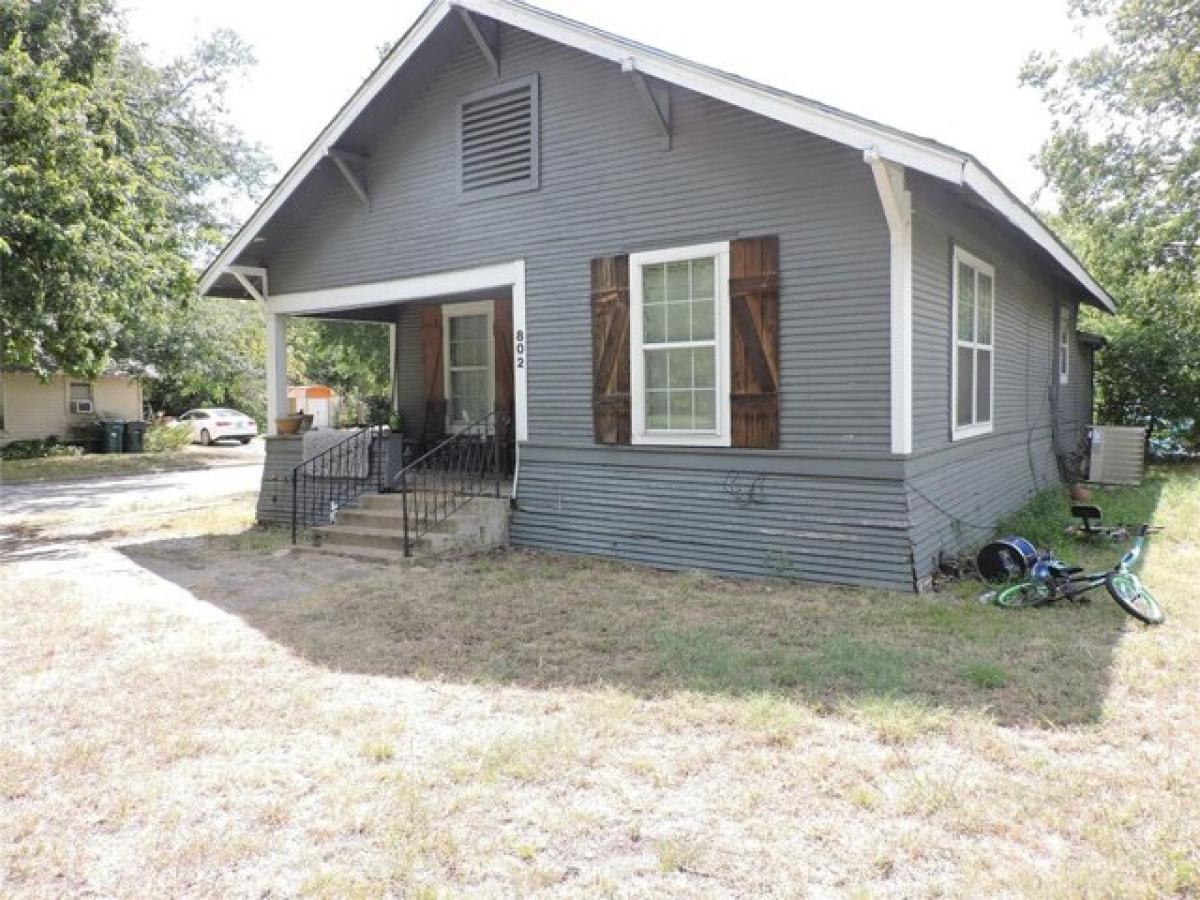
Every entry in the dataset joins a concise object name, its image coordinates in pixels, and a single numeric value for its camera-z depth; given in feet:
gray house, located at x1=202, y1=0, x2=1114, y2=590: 21.59
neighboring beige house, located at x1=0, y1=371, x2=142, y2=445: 80.33
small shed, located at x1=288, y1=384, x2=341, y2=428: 88.73
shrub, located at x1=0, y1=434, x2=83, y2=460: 76.48
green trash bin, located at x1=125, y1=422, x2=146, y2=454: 84.99
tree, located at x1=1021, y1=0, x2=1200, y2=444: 57.36
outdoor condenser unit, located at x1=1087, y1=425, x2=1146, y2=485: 44.83
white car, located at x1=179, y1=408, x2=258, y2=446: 100.01
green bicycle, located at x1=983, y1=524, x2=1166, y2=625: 18.12
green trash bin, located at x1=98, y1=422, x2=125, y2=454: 83.97
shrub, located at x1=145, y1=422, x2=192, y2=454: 88.38
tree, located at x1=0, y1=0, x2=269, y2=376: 32.65
